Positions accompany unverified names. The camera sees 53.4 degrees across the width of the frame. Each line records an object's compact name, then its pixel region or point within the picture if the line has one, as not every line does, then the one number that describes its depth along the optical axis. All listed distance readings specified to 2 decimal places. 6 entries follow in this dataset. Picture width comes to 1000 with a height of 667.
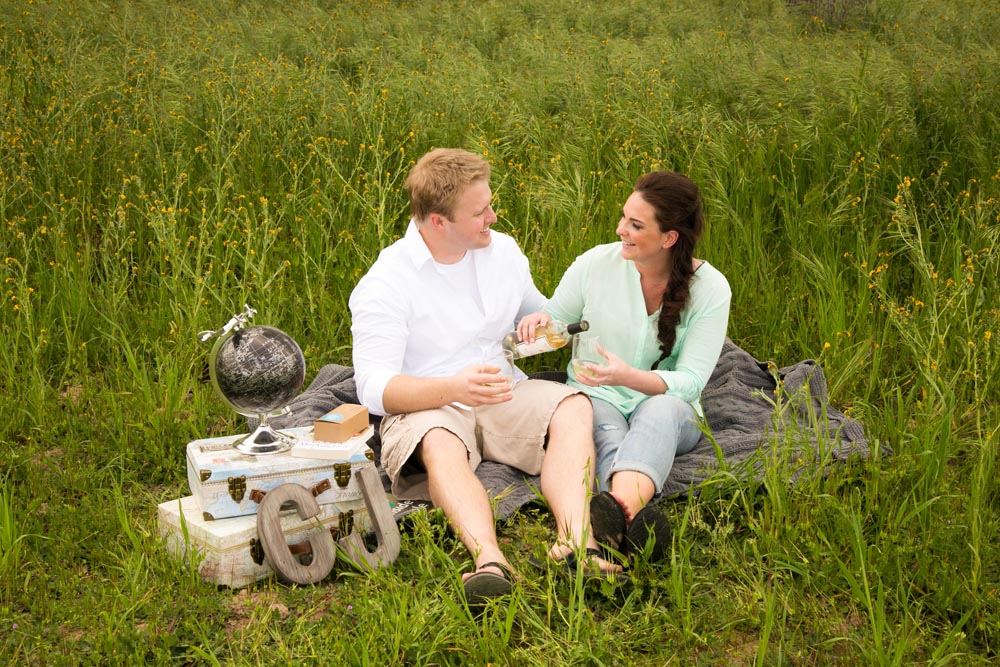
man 3.25
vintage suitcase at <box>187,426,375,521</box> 3.02
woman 3.37
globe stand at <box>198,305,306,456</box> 3.14
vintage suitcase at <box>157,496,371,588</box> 2.99
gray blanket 3.30
